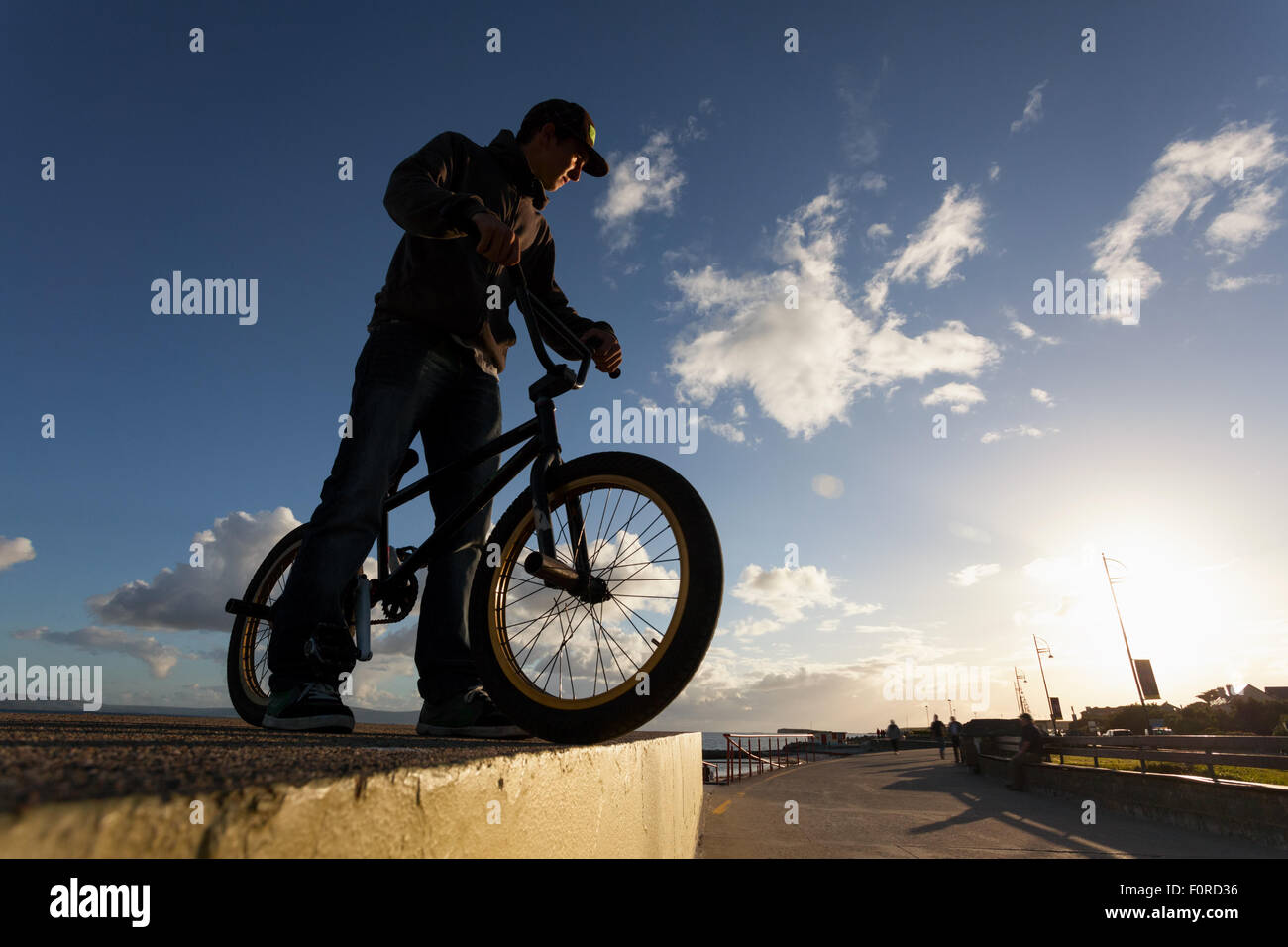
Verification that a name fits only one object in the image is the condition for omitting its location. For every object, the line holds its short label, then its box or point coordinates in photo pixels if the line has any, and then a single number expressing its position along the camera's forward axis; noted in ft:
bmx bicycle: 6.95
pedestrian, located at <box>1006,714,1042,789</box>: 45.70
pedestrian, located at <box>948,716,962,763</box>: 80.25
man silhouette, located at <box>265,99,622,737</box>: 8.23
